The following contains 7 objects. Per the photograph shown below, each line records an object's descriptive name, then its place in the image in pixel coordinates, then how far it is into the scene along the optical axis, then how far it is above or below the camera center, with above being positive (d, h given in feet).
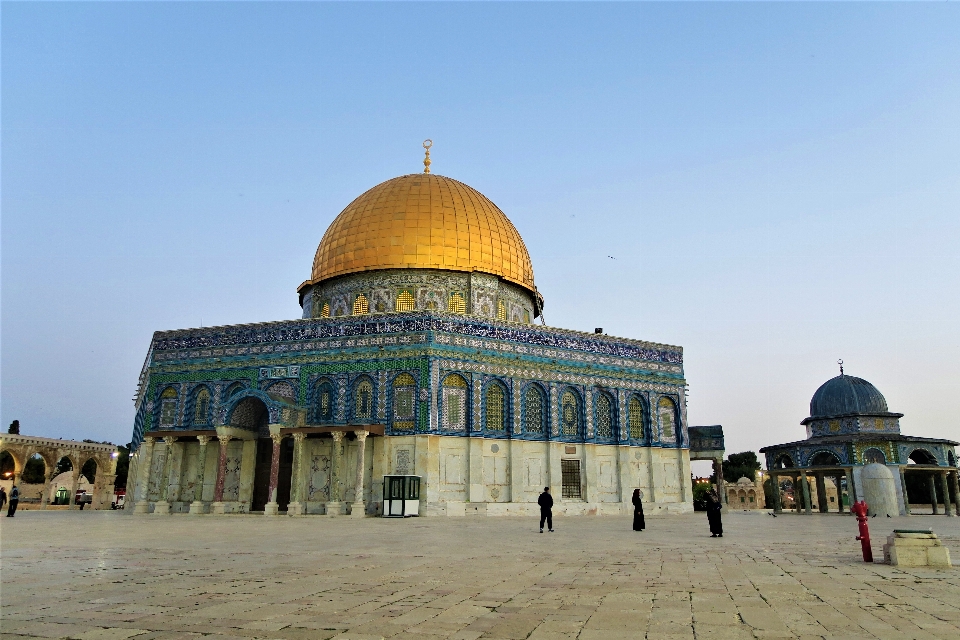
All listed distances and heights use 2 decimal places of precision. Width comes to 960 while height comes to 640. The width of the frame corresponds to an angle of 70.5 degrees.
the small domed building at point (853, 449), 112.06 +5.29
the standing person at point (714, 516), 47.55 -2.42
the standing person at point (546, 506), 54.19 -1.99
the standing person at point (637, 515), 53.31 -2.64
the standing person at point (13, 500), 73.08 -2.12
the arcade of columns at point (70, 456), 117.39 +4.39
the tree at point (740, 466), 284.61 +6.26
